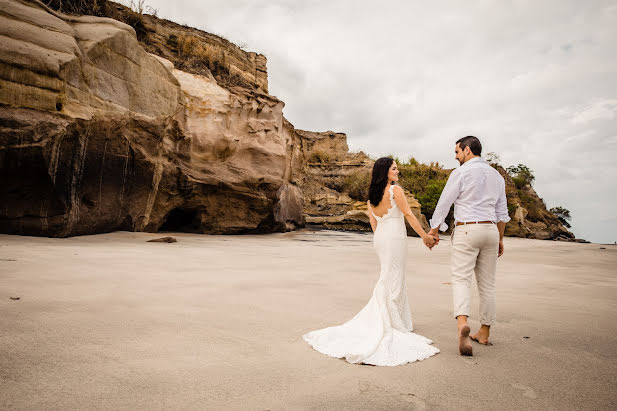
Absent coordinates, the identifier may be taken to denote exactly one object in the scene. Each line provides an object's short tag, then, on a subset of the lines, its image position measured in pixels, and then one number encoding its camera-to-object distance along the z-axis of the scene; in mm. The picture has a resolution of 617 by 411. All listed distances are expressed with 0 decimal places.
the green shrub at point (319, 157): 31172
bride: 2447
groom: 2775
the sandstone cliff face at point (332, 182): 20500
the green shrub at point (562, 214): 30691
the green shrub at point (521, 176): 29688
